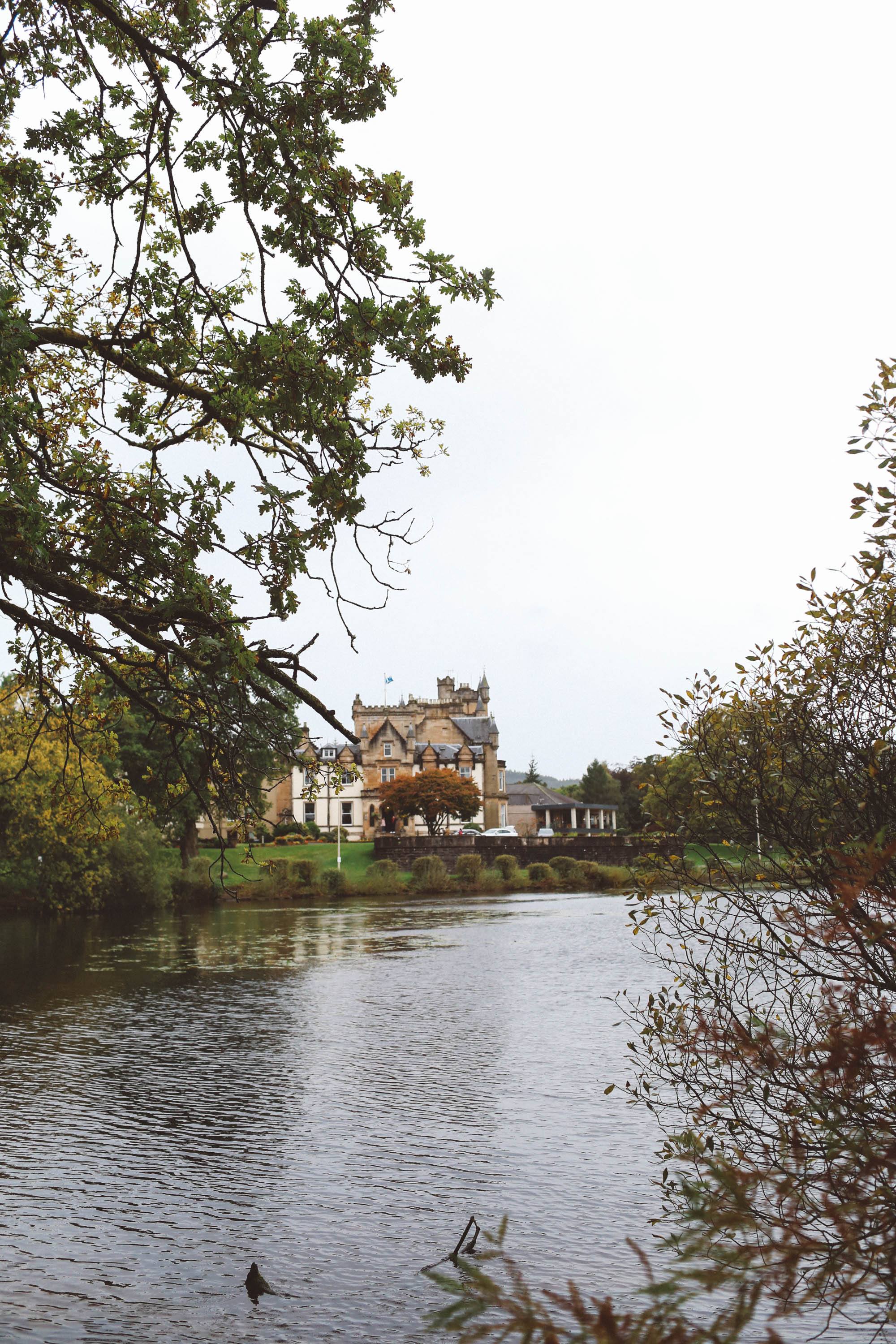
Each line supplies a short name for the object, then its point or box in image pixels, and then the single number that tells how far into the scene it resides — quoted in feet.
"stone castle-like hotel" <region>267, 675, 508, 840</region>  329.52
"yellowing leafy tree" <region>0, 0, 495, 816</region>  25.31
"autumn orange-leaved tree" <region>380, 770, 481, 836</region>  303.68
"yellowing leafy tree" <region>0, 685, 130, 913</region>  153.69
